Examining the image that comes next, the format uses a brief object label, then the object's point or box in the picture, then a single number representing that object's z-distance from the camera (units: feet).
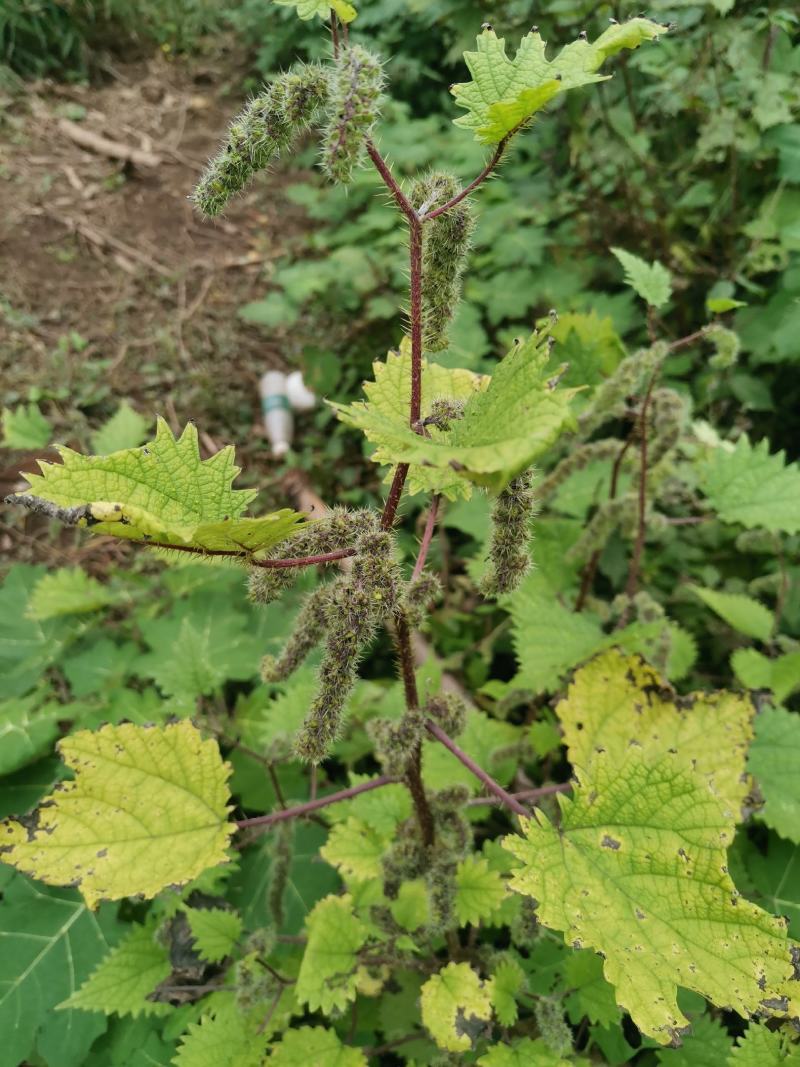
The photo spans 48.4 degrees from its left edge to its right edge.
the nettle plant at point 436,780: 0.91
